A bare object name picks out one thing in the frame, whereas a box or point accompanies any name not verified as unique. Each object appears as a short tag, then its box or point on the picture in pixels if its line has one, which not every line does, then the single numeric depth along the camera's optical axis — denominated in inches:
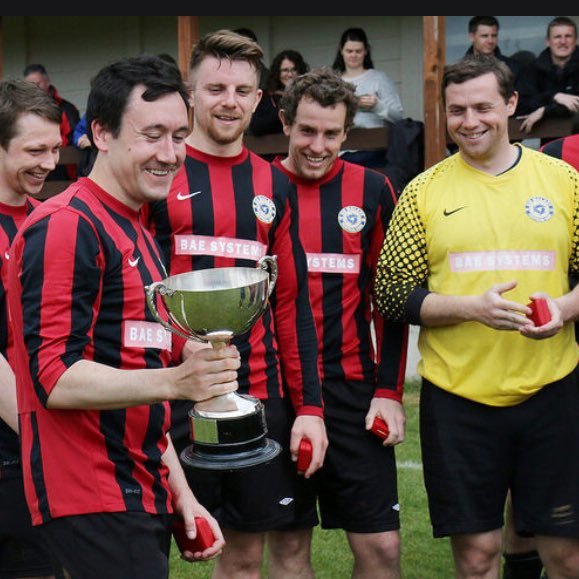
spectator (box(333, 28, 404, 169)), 346.3
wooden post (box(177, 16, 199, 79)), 392.5
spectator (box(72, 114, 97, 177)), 378.3
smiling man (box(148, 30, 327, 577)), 136.3
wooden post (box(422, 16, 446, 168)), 341.1
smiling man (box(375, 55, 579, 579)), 135.2
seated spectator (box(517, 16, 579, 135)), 315.0
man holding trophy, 88.8
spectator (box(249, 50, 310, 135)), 332.8
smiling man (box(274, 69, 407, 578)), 150.8
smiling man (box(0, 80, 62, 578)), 128.1
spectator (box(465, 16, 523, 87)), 329.1
